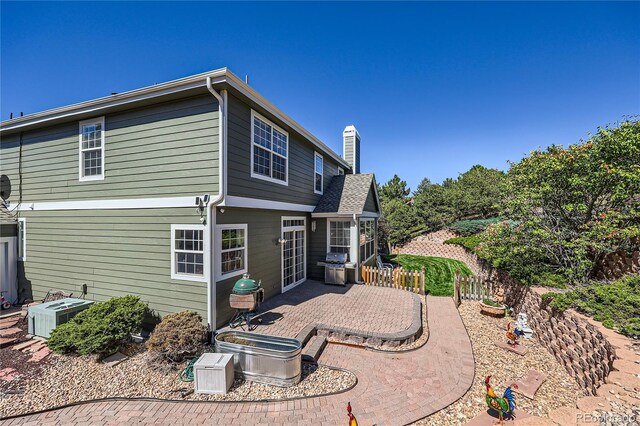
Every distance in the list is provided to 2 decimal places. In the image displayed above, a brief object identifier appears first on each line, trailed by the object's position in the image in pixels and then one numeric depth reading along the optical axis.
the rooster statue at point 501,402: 3.50
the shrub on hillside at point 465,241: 16.16
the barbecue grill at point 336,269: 10.48
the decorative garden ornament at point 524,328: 6.60
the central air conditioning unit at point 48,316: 6.26
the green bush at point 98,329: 5.40
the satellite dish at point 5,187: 9.34
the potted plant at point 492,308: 7.96
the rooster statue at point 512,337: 6.08
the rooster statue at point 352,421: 3.15
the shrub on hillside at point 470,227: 19.66
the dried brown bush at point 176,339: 5.17
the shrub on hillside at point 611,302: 4.56
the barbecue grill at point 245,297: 6.06
